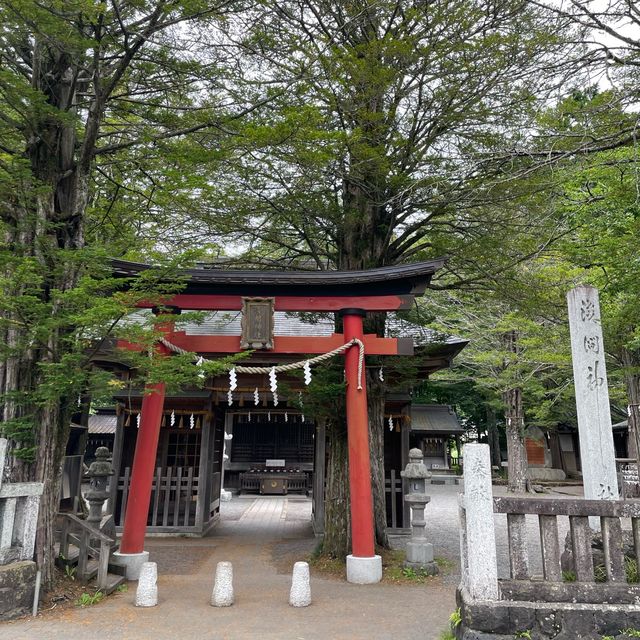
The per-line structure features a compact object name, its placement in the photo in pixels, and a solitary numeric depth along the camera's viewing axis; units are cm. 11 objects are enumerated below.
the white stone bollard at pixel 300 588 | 650
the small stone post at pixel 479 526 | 478
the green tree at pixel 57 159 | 591
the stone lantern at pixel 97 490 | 809
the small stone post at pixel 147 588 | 640
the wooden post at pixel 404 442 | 1302
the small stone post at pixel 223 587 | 648
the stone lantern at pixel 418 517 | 836
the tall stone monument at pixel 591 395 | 618
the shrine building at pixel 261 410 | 802
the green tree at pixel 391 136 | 805
